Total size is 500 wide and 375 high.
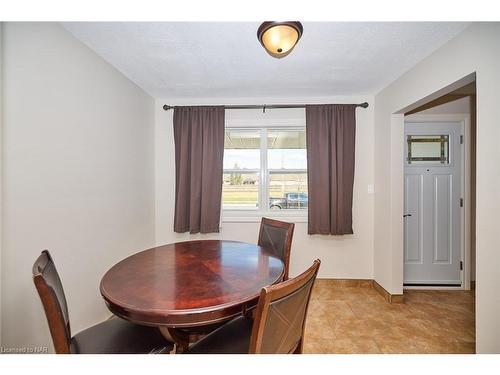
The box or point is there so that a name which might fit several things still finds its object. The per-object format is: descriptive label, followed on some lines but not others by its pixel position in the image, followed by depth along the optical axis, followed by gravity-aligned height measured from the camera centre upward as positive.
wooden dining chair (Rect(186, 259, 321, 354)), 0.74 -0.57
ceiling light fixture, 1.10 +0.82
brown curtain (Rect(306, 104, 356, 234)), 2.62 +0.27
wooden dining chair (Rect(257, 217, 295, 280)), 1.69 -0.45
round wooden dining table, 0.86 -0.51
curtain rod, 2.69 +1.03
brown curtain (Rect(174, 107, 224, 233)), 2.69 +0.28
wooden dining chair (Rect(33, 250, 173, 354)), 0.85 -0.79
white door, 2.66 -0.23
